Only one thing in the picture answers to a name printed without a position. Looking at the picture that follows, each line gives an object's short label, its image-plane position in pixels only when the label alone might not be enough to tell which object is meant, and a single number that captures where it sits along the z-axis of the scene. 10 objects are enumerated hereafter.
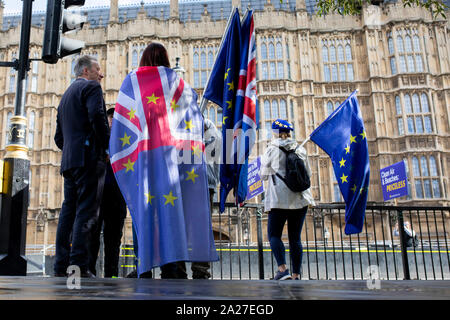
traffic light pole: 3.99
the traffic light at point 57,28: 3.86
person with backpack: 3.76
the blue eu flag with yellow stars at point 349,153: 4.31
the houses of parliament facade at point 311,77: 19.16
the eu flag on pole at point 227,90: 3.30
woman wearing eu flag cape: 2.37
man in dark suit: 2.71
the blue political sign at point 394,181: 9.36
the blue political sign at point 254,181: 7.12
